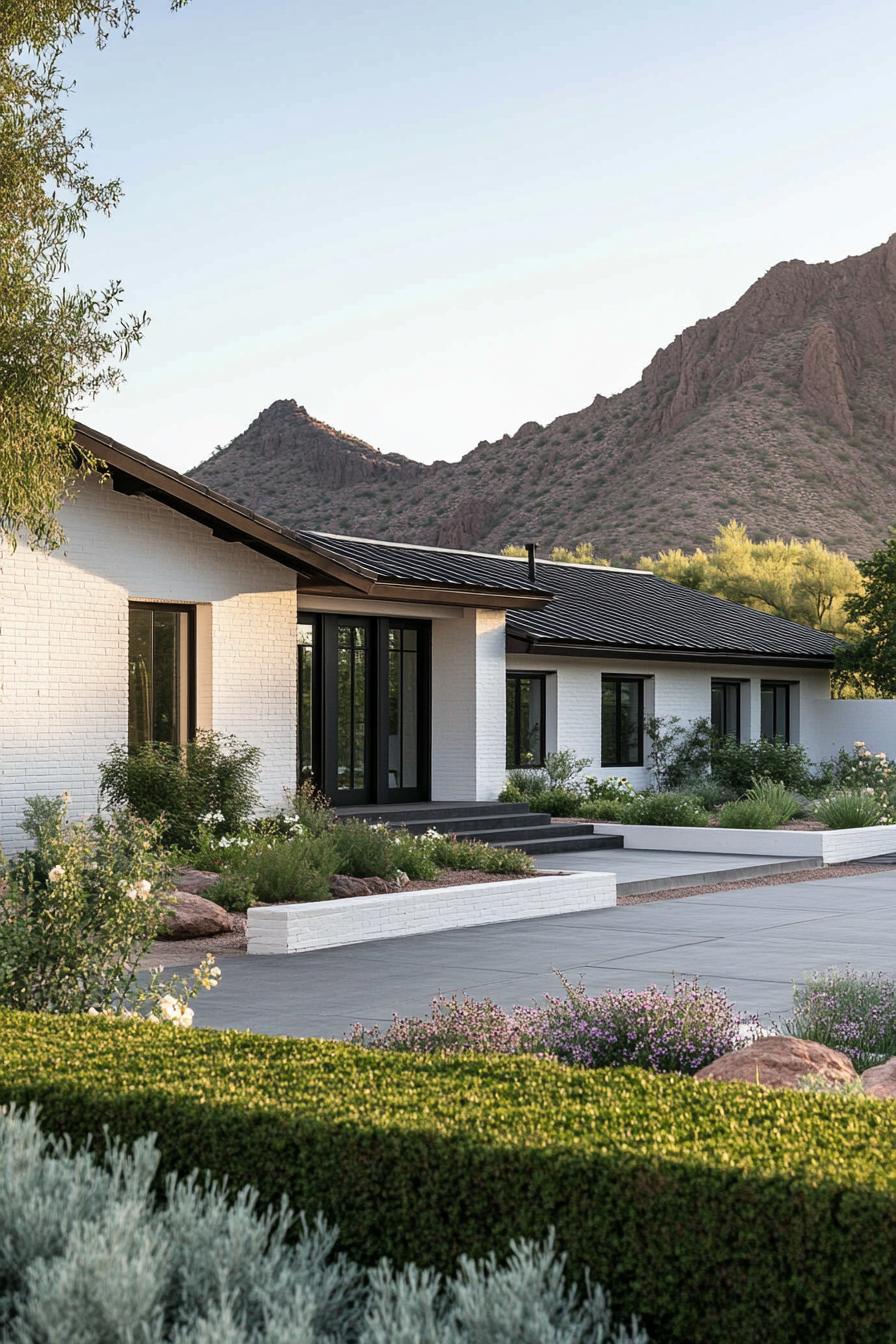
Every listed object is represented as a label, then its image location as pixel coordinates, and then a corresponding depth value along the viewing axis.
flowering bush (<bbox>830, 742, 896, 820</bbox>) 26.81
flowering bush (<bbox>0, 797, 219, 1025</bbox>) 7.94
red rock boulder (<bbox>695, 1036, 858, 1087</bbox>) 6.61
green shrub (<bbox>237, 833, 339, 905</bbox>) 15.02
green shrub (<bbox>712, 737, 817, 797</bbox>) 30.03
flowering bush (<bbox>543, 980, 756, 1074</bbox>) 7.62
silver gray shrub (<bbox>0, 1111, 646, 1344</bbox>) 3.67
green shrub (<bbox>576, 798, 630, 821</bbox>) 25.36
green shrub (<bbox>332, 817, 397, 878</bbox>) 16.67
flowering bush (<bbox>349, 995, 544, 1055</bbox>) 7.19
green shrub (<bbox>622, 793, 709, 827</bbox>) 24.42
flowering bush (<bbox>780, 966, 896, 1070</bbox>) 8.52
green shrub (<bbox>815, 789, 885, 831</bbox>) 24.23
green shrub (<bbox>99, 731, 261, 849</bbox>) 17.47
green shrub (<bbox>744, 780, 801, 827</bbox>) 24.39
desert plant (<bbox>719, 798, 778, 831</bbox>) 23.70
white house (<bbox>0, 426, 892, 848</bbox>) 17.53
